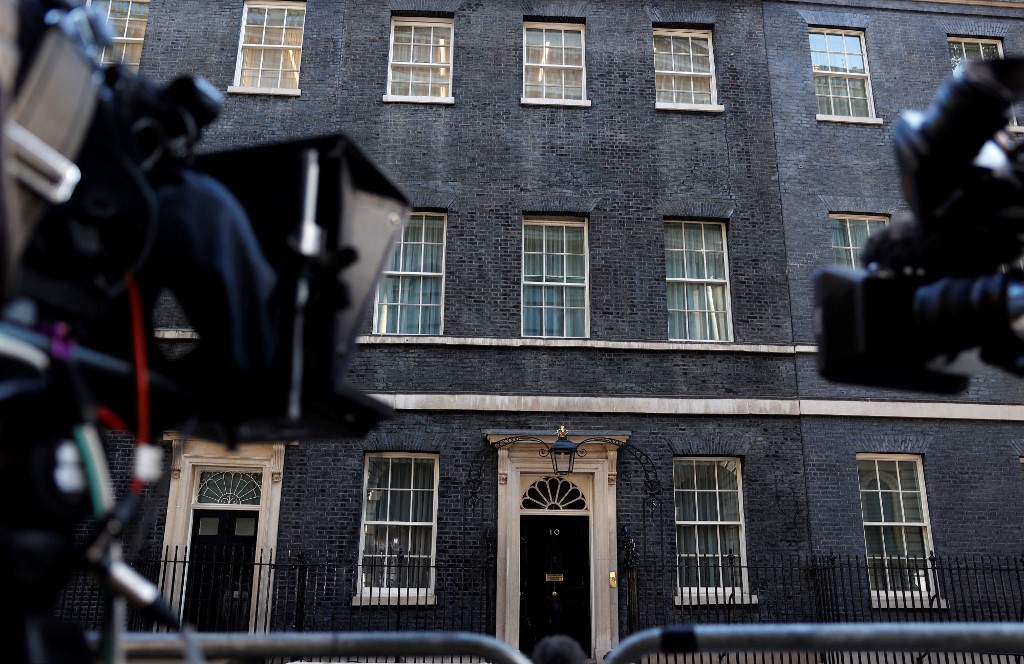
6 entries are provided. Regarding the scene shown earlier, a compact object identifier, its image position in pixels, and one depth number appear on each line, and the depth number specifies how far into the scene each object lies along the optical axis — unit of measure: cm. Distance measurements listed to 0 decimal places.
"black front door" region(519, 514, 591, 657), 1234
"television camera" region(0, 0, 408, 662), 183
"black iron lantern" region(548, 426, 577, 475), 1228
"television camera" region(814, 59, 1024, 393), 226
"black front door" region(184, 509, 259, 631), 1178
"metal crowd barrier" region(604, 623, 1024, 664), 263
